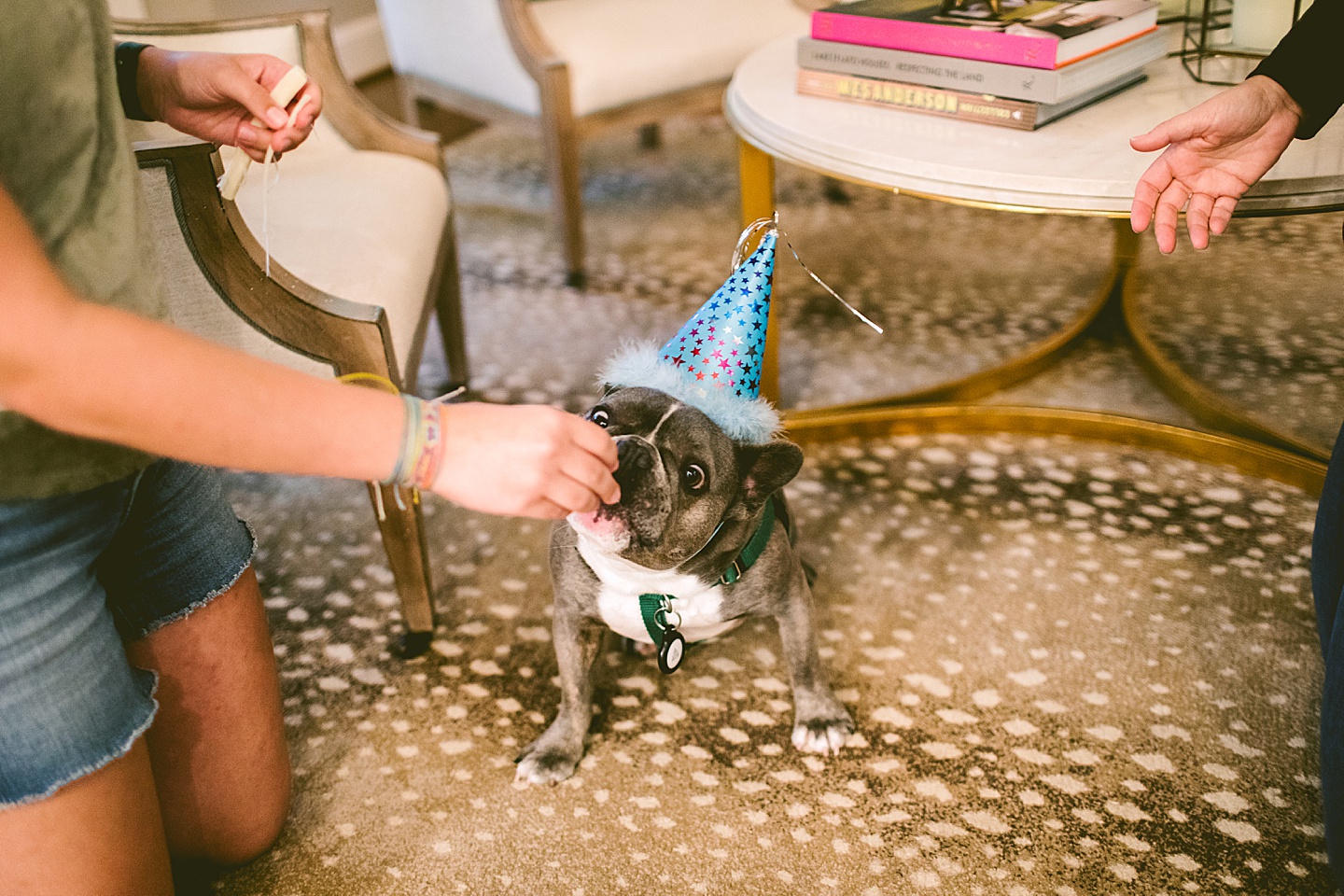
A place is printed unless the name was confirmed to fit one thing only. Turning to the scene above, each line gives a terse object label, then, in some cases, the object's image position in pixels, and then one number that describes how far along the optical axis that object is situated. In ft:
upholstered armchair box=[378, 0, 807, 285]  8.16
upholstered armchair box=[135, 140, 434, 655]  4.01
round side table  4.17
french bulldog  3.42
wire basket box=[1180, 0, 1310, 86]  5.35
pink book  4.67
